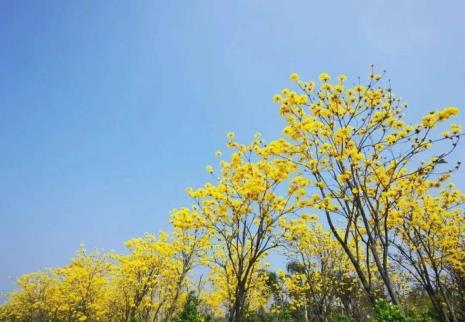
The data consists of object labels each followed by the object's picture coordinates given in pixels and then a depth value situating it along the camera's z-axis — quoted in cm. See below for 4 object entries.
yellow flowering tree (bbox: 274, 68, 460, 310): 768
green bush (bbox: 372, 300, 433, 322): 641
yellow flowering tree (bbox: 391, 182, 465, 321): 1154
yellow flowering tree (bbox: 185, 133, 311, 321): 926
